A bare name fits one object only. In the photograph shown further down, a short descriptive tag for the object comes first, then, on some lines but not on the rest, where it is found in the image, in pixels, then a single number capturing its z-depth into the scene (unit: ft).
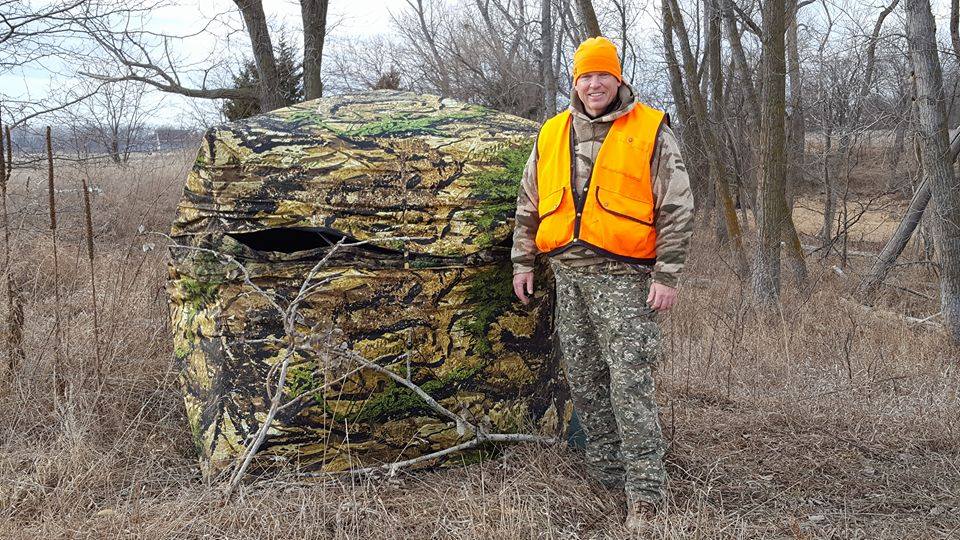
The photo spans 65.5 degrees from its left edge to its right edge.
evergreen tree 41.22
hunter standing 10.16
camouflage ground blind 11.30
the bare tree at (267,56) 36.55
